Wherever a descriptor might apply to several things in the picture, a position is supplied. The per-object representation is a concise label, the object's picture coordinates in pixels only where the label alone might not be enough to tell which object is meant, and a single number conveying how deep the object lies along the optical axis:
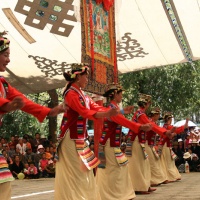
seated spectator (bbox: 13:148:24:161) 12.76
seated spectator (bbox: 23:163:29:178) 12.63
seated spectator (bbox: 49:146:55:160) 13.25
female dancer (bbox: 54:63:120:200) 5.18
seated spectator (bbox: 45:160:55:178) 12.87
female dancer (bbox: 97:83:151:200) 6.74
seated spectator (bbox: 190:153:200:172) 14.14
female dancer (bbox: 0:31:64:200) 3.54
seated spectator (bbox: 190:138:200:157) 14.42
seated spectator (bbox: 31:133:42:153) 13.86
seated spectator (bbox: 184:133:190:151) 14.85
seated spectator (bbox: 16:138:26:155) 13.20
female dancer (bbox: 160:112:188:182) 10.80
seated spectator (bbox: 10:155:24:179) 12.40
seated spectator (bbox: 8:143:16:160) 12.71
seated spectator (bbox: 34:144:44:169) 12.98
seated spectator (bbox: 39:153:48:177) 12.86
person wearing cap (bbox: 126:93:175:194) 8.20
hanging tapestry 7.74
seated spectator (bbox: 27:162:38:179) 12.69
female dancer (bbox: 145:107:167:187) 9.35
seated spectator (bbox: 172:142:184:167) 14.38
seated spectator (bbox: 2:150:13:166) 12.11
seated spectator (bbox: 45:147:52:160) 12.93
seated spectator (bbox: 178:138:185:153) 14.54
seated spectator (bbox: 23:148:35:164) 12.84
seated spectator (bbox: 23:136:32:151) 13.41
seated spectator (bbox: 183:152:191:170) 14.12
